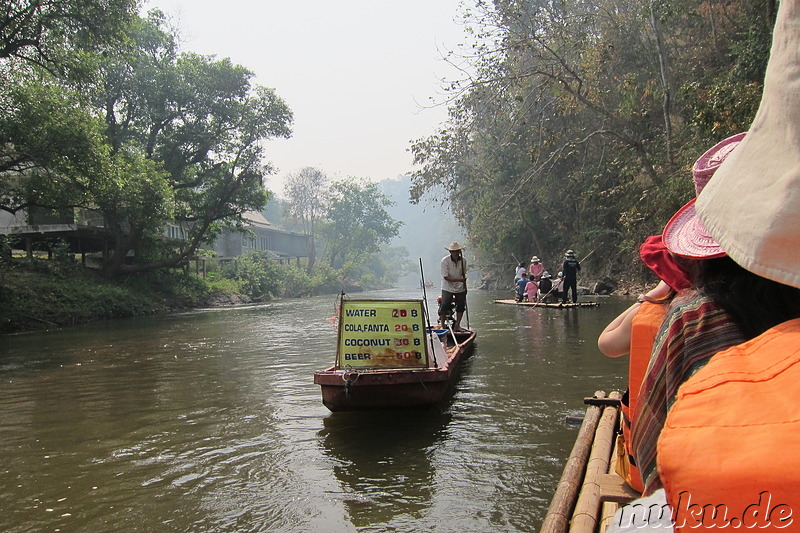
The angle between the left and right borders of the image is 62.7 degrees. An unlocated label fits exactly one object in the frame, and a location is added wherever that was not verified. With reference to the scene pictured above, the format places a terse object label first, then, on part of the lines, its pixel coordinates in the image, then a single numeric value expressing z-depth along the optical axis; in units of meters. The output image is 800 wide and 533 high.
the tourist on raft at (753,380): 0.62
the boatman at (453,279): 11.71
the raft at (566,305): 19.52
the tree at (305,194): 68.56
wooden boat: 6.91
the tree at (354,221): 71.88
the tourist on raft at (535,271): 23.62
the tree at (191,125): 31.66
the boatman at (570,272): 20.14
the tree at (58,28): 18.22
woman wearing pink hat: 1.08
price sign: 7.24
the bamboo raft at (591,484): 2.89
